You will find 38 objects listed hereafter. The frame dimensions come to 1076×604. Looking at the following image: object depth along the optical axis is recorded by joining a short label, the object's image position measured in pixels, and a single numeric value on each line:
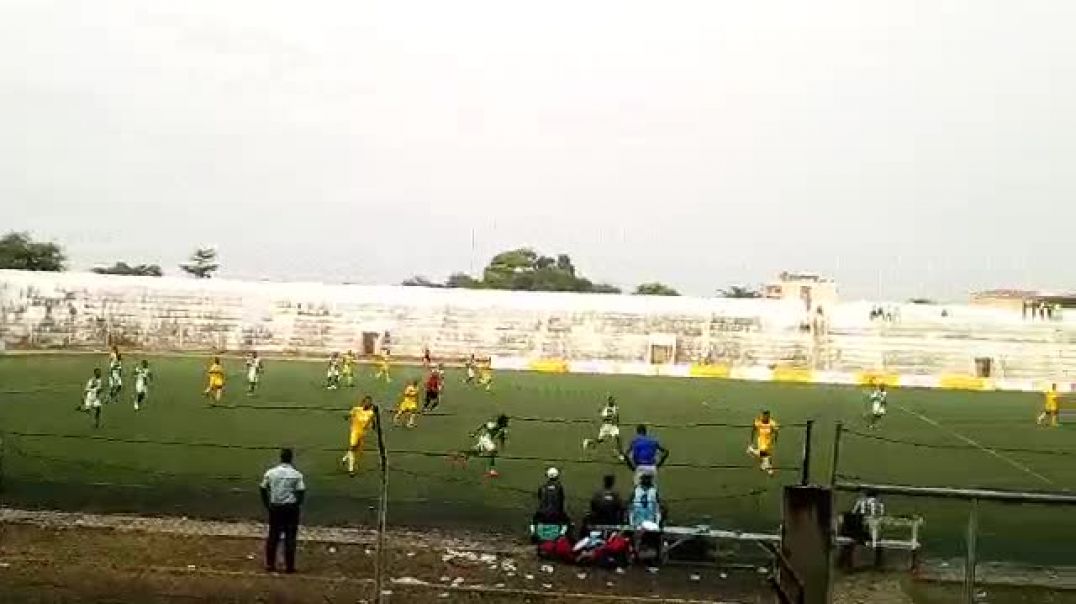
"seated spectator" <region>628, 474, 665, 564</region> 12.58
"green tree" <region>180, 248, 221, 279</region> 108.31
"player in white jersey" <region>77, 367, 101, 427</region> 22.04
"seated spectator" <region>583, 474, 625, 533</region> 13.20
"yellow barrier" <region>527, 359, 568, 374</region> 55.17
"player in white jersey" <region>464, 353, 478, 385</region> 42.09
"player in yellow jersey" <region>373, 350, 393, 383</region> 41.12
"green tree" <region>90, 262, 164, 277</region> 97.57
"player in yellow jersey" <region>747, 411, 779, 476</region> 19.33
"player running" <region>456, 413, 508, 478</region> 17.84
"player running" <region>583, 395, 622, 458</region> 21.39
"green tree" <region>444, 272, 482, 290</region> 105.44
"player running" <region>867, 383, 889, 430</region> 29.87
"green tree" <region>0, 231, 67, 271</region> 85.62
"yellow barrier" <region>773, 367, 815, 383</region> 53.78
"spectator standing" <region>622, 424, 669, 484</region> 14.89
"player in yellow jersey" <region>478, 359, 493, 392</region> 39.38
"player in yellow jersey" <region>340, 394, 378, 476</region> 17.28
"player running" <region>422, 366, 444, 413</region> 26.97
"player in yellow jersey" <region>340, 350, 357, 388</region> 37.62
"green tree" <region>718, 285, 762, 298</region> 120.07
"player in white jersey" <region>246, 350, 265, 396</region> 31.77
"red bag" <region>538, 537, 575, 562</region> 12.52
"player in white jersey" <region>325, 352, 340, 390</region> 35.31
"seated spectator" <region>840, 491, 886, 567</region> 12.55
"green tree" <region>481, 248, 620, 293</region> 107.25
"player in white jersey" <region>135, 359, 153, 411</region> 25.96
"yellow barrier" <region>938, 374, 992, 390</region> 53.53
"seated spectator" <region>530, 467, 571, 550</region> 12.89
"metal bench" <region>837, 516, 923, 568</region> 12.17
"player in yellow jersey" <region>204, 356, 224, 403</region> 28.28
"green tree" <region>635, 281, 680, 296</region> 110.00
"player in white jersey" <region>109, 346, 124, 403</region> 27.62
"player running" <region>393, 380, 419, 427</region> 23.81
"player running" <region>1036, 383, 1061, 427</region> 32.25
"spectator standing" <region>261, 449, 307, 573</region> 11.40
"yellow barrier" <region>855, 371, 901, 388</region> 52.41
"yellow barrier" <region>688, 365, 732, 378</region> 55.41
